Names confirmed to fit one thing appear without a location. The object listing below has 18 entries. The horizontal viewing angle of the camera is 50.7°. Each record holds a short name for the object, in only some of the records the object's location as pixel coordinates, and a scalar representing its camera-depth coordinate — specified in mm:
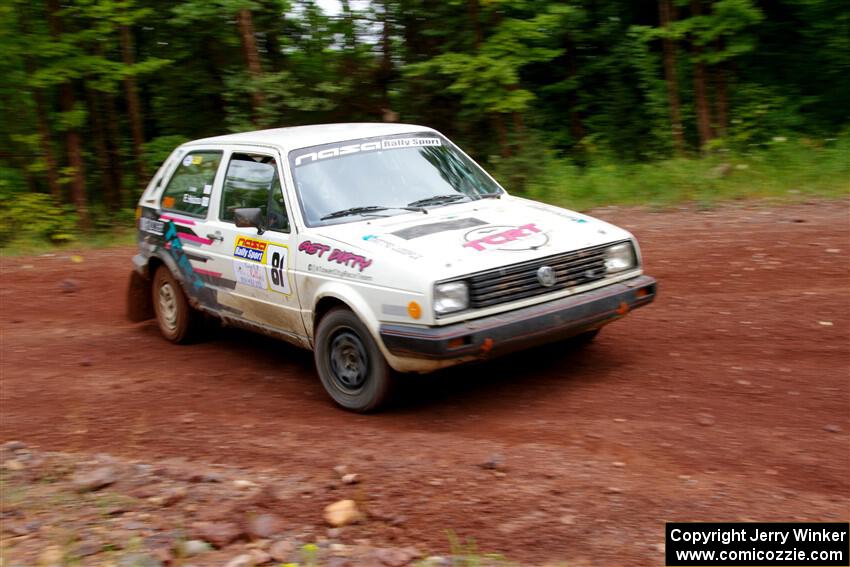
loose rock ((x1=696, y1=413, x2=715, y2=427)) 5051
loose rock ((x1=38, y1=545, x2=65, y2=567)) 3856
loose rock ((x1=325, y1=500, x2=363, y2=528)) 4230
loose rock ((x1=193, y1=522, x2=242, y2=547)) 4094
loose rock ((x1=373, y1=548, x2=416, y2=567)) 3814
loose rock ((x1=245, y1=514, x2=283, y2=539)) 4133
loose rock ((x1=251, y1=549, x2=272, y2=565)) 3889
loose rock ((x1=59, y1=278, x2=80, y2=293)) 9727
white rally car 5242
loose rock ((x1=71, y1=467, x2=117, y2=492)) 4684
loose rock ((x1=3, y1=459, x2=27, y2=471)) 5043
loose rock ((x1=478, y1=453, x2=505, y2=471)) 4656
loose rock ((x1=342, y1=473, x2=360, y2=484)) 4633
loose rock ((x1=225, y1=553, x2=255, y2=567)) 3848
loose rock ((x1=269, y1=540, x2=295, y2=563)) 3913
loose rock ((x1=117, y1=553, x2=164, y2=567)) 3814
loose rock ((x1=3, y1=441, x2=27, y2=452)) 5422
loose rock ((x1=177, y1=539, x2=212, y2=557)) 3986
